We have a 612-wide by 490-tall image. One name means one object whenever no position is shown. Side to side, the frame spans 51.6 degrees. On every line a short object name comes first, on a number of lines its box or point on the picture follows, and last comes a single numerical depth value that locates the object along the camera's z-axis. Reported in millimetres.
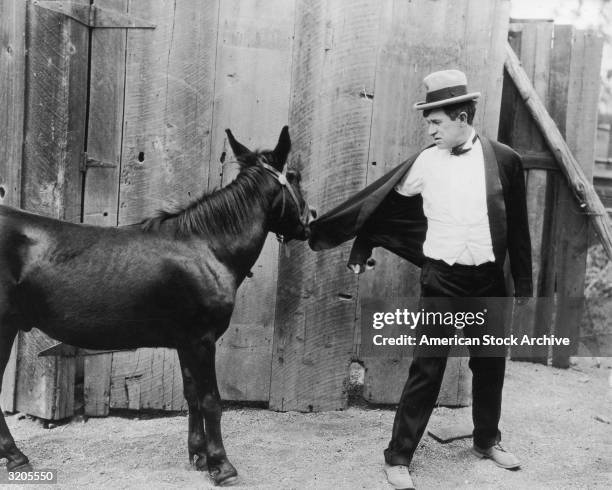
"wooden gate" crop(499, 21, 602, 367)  4898
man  3334
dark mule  3117
